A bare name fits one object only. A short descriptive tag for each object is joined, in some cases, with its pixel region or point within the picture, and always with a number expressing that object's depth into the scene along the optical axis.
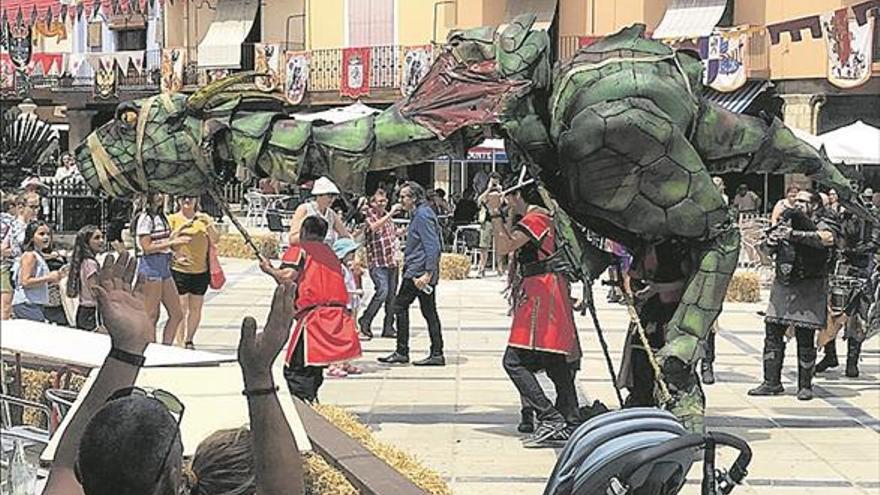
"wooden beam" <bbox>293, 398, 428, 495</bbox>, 5.42
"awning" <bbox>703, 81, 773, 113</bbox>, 25.64
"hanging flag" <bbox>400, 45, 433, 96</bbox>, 29.02
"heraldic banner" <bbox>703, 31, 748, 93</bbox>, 25.94
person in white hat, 9.81
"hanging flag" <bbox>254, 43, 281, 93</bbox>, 31.53
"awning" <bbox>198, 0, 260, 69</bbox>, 33.31
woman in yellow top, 10.86
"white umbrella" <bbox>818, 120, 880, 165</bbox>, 16.88
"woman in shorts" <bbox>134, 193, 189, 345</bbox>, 10.35
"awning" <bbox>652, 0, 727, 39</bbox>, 27.20
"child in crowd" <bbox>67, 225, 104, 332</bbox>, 9.63
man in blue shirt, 11.13
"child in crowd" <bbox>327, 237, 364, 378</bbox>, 10.75
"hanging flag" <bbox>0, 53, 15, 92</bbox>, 29.53
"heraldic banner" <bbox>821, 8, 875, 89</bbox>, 19.75
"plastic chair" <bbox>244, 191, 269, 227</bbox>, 25.83
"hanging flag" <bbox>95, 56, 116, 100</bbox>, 34.47
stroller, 3.18
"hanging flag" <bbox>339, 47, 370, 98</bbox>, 30.83
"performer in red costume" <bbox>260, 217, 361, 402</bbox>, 8.27
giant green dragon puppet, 6.65
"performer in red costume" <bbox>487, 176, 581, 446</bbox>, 8.07
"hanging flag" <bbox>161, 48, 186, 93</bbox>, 33.72
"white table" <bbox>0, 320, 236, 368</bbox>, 6.40
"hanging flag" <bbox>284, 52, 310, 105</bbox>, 31.45
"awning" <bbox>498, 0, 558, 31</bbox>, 29.31
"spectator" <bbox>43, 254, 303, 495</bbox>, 2.48
